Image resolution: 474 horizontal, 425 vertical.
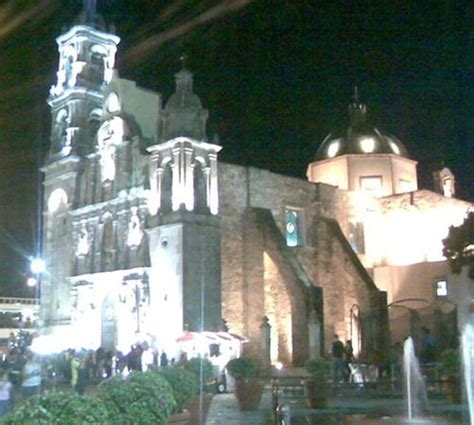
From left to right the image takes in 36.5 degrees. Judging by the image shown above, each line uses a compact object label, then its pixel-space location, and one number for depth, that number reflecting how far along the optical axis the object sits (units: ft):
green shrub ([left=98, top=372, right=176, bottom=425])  29.50
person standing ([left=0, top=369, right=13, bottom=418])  51.72
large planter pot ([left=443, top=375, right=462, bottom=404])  59.88
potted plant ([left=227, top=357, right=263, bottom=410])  60.81
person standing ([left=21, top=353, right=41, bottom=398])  51.83
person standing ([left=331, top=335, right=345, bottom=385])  78.10
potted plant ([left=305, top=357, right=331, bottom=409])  59.98
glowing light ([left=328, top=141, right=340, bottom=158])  167.88
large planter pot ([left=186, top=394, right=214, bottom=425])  43.27
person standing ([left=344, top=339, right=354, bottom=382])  80.94
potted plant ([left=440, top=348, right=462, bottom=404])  59.82
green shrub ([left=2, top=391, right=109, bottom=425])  22.04
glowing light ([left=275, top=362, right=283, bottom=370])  112.82
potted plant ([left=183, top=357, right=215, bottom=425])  43.39
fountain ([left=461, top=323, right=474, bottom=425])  49.88
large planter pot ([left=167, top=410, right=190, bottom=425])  34.59
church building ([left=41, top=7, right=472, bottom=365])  115.44
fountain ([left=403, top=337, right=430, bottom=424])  54.24
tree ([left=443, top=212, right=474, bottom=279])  111.14
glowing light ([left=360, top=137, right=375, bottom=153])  165.07
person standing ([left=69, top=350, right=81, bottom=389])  78.29
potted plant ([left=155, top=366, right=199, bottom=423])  41.20
